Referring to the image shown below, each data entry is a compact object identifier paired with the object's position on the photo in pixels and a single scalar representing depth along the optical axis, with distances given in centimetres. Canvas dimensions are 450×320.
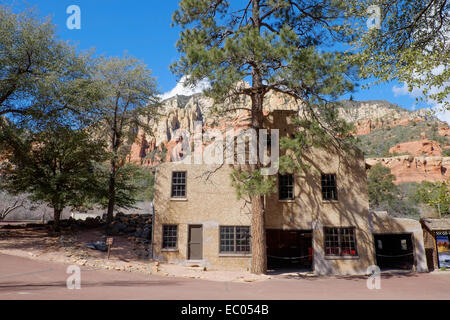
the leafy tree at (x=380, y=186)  5284
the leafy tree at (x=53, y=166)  1884
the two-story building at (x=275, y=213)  1683
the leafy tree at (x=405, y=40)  994
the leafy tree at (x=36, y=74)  1694
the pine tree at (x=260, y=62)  1270
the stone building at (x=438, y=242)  1794
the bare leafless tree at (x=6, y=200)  3392
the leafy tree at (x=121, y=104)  2372
